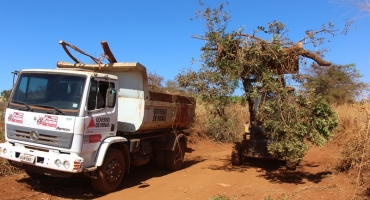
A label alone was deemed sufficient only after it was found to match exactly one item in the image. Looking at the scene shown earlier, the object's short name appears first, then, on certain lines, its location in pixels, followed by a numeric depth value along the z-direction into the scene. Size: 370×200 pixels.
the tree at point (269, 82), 7.72
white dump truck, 6.44
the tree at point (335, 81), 24.77
